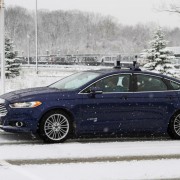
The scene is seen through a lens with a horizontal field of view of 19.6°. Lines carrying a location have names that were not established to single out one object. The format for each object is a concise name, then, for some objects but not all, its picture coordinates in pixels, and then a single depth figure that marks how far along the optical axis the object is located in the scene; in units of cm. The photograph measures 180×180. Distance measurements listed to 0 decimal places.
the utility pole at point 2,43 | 1443
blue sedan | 996
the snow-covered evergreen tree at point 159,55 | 3690
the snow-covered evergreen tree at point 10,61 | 4294
